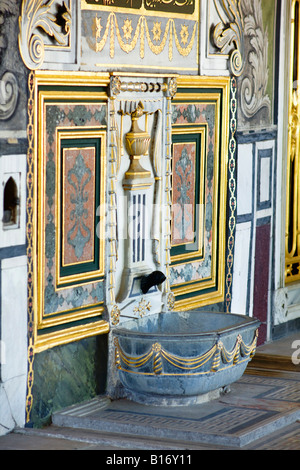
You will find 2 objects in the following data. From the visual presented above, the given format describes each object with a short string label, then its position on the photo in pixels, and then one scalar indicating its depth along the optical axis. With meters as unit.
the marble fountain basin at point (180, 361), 6.41
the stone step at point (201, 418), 6.02
